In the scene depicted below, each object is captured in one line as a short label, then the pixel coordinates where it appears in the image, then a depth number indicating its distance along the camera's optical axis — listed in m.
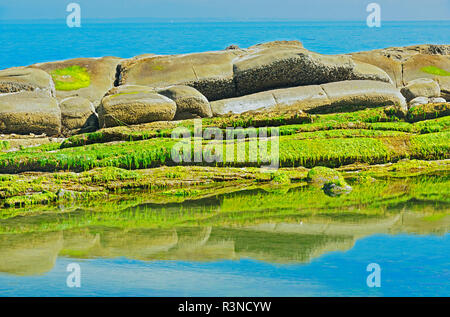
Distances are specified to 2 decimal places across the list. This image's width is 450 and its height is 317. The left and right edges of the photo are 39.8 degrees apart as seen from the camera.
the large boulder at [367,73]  26.09
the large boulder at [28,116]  22.17
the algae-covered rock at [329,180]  16.84
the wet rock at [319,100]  23.81
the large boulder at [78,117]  23.16
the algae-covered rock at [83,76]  25.86
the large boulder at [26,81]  24.33
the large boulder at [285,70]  25.12
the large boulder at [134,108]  21.53
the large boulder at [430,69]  29.62
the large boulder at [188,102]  22.97
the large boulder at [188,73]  25.12
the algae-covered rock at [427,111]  22.42
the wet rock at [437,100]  25.33
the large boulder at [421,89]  26.92
